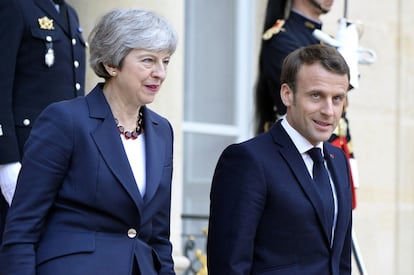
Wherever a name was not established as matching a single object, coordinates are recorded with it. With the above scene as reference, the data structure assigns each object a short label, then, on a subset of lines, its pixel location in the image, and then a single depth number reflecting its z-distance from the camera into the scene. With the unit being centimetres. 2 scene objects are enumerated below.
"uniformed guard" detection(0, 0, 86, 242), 785
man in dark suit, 697
